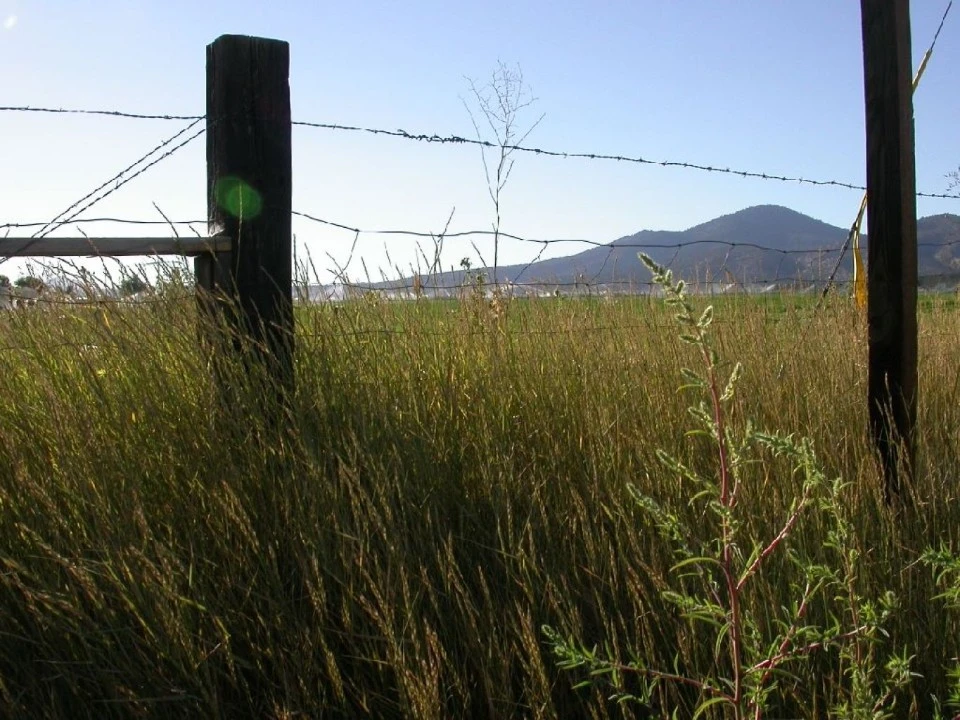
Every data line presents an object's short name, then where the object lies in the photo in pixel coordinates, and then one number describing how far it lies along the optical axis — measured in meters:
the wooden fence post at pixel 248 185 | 3.10
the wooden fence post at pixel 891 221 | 3.24
